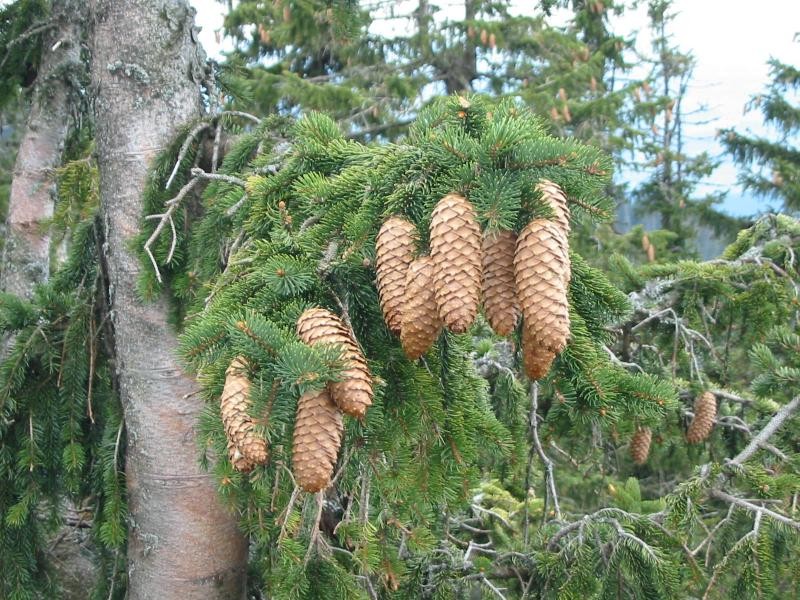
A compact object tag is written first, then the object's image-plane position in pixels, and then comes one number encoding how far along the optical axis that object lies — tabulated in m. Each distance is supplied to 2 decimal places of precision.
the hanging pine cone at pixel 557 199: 1.10
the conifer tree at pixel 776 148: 11.91
